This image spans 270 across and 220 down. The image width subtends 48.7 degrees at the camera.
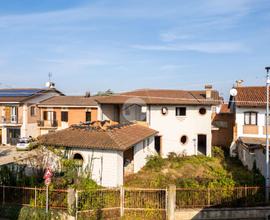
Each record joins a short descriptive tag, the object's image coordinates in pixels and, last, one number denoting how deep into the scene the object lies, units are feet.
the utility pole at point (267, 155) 51.47
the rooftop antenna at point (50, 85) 139.64
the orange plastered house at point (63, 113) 119.65
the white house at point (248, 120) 84.94
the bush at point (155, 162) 73.87
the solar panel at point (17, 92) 121.89
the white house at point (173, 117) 85.81
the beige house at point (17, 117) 116.57
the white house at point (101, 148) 56.80
